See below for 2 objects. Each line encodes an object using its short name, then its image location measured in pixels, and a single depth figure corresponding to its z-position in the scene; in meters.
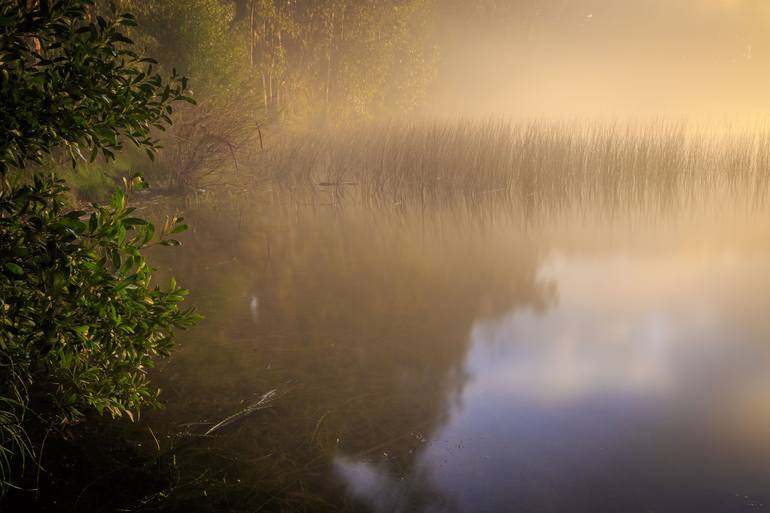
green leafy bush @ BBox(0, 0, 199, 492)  2.69
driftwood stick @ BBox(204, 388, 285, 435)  3.62
